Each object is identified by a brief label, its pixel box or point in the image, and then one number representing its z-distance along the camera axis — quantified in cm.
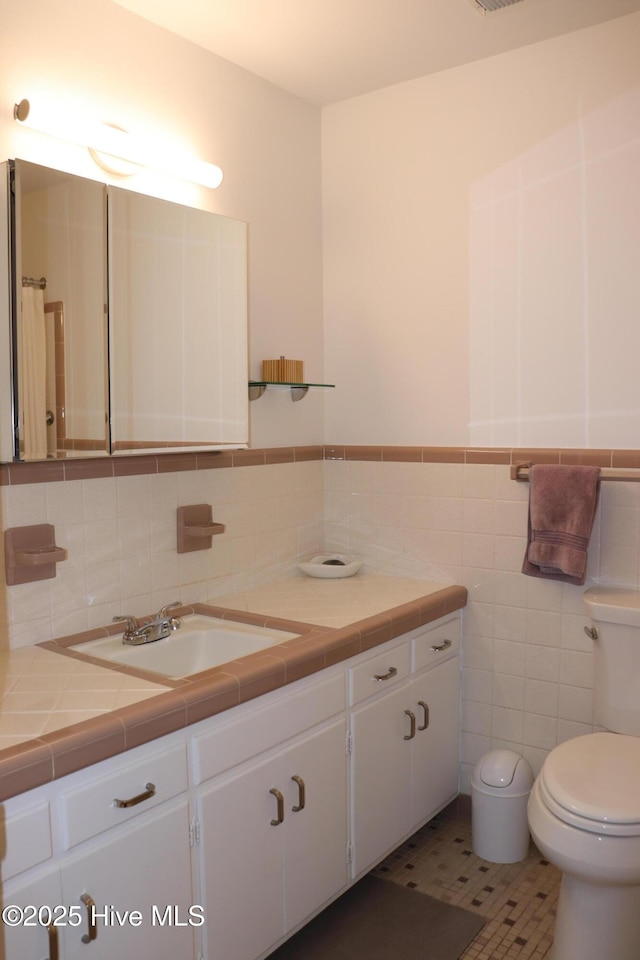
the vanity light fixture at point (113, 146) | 200
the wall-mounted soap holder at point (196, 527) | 248
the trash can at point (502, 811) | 254
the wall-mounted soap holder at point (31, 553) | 202
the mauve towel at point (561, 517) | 246
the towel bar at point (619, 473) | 241
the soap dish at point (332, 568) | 289
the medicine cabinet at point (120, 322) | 191
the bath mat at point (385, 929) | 215
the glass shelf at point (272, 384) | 271
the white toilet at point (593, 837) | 184
